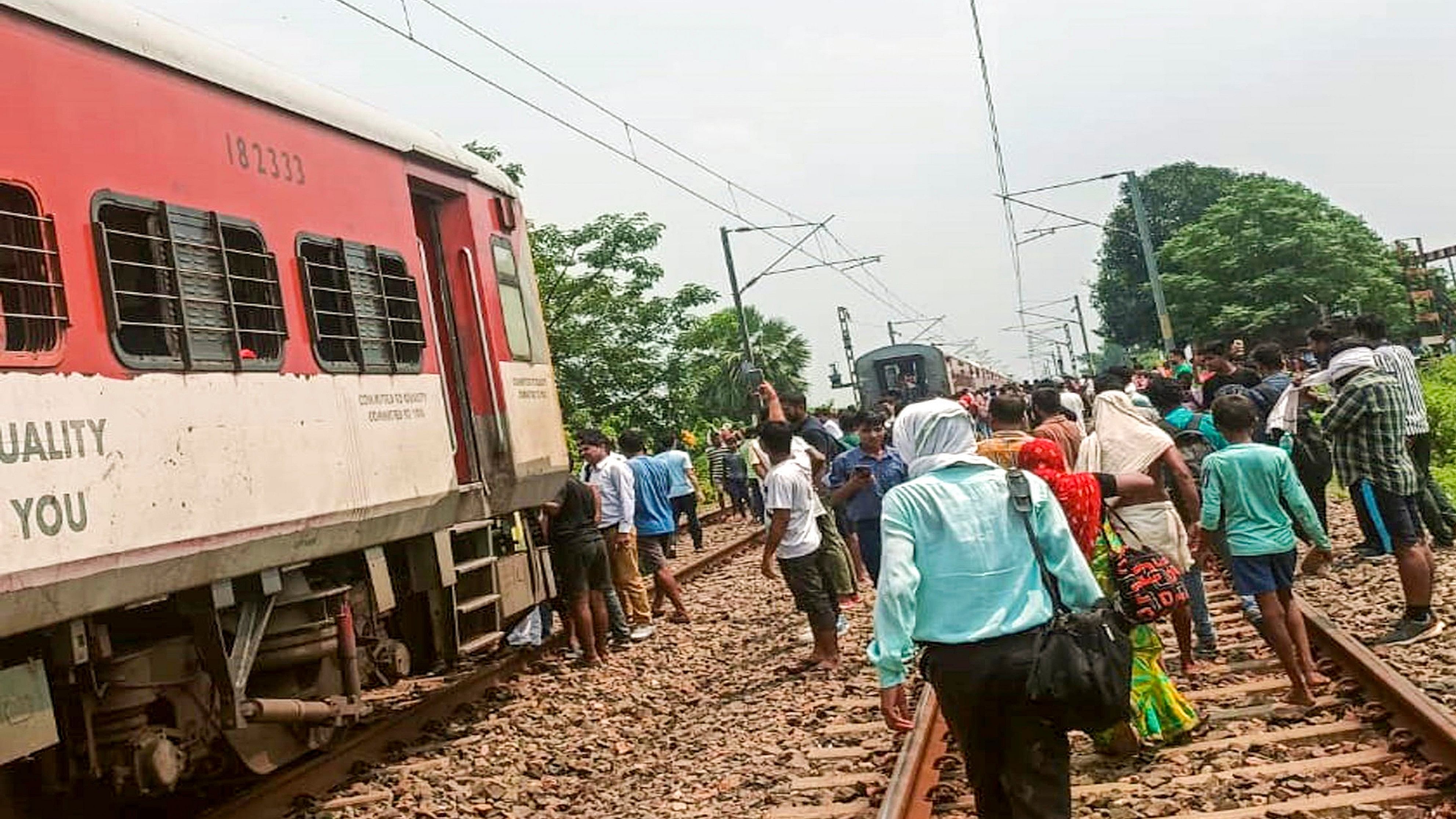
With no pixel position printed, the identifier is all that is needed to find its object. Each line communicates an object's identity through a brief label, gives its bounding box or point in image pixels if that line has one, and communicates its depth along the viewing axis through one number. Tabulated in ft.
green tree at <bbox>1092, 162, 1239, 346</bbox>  207.51
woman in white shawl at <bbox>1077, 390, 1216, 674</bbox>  21.53
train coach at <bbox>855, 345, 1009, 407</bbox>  112.06
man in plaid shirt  23.73
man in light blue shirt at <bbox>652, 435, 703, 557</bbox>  56.59
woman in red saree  19.48
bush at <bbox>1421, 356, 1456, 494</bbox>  47.57
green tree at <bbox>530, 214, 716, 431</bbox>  88.38
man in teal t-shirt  21.26
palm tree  104.73
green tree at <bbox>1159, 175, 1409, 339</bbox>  155.94
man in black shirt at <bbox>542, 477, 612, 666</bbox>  34.32
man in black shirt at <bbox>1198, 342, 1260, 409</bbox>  34.24
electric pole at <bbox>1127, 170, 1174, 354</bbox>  88.22
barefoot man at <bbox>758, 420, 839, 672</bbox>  28.99
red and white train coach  16.98
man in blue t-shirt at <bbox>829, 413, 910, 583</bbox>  32.35
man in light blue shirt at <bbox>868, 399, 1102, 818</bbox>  12.96
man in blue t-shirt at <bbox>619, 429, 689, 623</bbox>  40.32
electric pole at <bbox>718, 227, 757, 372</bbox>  91.71
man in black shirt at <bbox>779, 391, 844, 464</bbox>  35.94
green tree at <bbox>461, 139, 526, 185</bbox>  78.48
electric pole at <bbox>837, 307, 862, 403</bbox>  160.04
